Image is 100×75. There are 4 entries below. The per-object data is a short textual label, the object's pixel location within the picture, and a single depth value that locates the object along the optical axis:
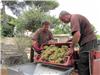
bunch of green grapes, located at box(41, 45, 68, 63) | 1.47
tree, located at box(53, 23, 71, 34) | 5.32
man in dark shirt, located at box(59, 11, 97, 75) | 1.41
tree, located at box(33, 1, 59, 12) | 6.17
